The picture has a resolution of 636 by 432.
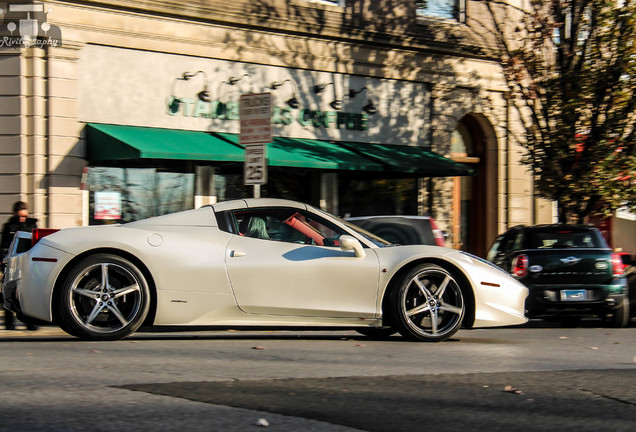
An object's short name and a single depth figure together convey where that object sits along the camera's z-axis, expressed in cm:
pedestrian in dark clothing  1303
